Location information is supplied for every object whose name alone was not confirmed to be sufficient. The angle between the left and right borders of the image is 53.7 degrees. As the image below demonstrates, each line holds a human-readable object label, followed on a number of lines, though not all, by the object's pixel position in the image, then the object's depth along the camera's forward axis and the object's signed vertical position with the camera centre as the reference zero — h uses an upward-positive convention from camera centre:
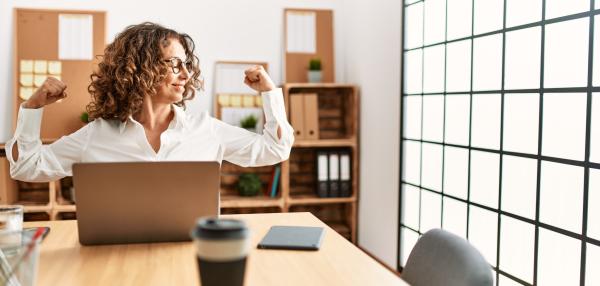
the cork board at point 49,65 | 4.18 +0.32
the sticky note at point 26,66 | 4.18 +0.31
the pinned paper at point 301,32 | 4.61 +0.63
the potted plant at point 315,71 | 4.52 +0.32
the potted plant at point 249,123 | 4.34 -0.08
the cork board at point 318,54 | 4.59 +0.46
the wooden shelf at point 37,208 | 3.99 -0.66
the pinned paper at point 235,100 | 4.48 +0.09
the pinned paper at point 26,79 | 4.18 +0.21
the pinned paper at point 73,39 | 4.25 +0.51
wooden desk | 1.34 -0.37
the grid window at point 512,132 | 2.29 -0.08
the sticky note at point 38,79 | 4.20 +0.22
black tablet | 1.61 -0.35
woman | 2.10 -0.02
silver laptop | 1.48 -0.21
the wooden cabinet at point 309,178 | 4.29 -0.51
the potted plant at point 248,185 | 4.46 -0.55
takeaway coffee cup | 0.83 -0.20
